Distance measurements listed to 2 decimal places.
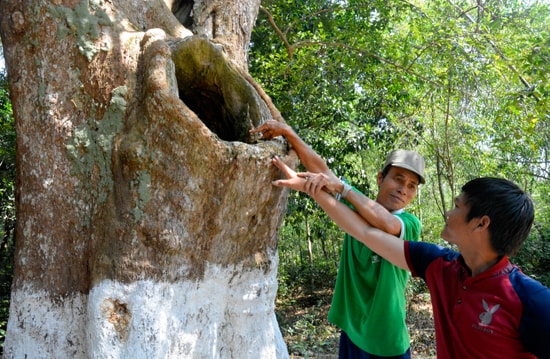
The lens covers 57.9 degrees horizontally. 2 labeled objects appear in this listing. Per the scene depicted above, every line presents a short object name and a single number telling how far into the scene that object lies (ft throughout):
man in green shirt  7.65
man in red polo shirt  5.11
